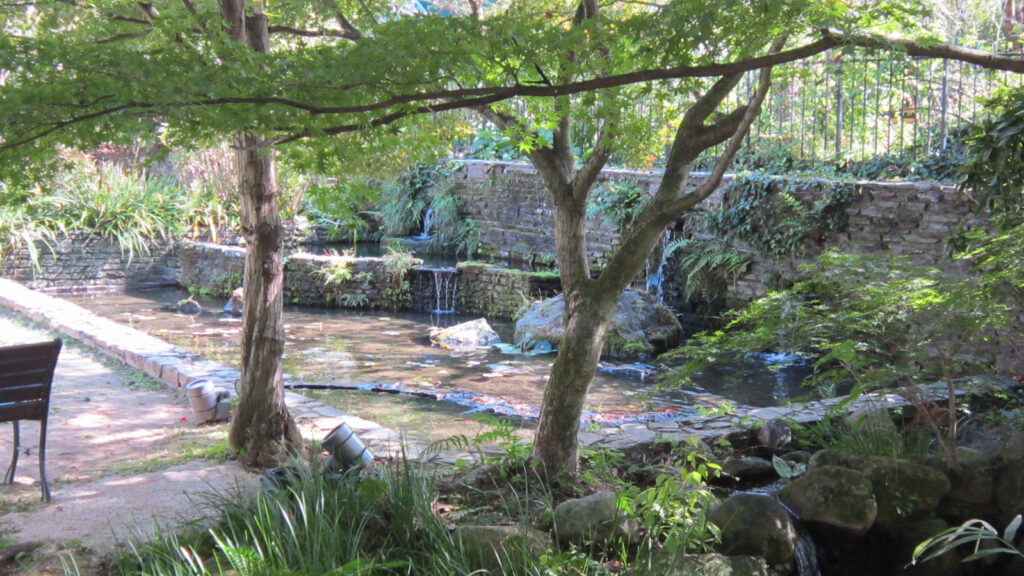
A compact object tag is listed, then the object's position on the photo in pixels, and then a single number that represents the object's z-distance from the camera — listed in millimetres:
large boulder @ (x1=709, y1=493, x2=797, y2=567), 4129
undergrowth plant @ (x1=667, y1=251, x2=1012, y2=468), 4605
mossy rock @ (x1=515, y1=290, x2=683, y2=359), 10859
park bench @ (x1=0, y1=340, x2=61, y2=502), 4570
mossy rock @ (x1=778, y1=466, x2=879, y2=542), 4562
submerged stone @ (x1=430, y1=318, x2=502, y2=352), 11453
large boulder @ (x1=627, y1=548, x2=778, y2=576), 3422
